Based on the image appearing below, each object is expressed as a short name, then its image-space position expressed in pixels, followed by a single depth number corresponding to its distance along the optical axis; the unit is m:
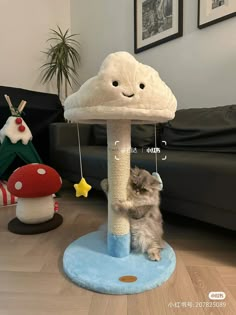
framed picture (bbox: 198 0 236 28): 1.58
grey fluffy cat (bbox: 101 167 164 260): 0.94
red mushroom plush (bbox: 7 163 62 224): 1.25
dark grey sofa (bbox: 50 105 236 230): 0.96
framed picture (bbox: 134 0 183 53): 1.90
